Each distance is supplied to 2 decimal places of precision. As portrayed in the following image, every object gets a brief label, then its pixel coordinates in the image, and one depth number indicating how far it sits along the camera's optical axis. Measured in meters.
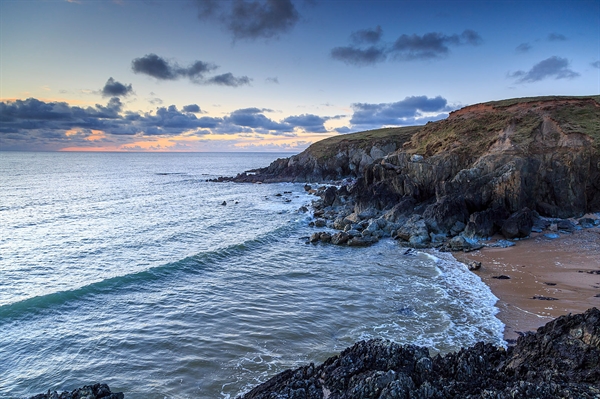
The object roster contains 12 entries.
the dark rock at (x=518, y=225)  29.33
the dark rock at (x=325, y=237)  33.47
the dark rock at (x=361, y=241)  31.89
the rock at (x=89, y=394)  9.45
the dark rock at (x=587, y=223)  30.09
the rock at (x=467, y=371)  8.70
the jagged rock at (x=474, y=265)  23.70
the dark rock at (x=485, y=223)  30.47
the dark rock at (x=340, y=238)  32.66
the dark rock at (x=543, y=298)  18.17
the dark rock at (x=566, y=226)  29.86
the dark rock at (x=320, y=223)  40.56
